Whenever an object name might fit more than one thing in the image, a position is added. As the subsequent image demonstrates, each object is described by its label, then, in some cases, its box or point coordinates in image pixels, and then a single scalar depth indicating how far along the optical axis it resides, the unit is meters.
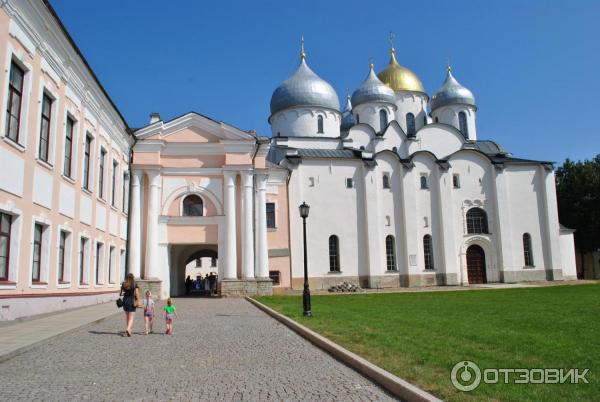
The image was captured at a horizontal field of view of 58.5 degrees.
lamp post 15.82
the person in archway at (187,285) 45.02
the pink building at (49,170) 14.41
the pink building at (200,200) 29.64
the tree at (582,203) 49.78
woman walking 12.77
